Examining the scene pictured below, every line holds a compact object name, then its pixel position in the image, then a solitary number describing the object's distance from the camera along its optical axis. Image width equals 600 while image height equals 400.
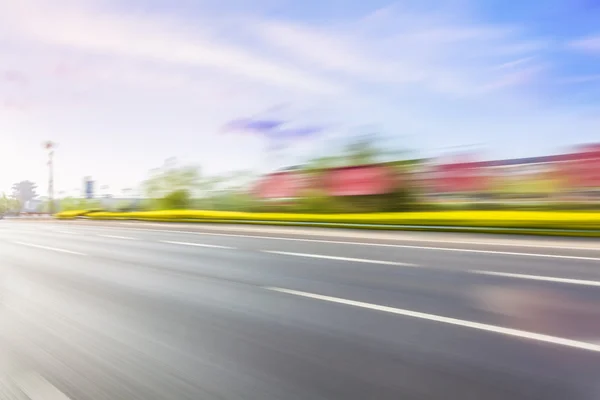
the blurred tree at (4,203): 108.94
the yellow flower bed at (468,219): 11.41
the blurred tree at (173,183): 35.97
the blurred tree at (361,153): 22.11
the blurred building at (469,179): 13.58
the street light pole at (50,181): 53.24
